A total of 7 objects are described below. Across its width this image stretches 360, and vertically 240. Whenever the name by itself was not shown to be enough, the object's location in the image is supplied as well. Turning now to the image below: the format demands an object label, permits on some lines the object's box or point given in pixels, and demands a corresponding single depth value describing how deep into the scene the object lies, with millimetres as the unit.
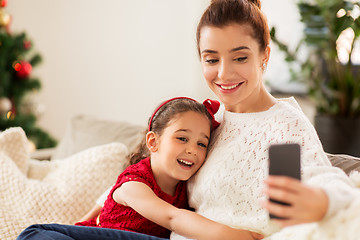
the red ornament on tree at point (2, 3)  3213
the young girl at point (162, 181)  1221
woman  1142
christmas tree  3268
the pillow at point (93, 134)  2062
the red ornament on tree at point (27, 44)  3424
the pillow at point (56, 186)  1679
